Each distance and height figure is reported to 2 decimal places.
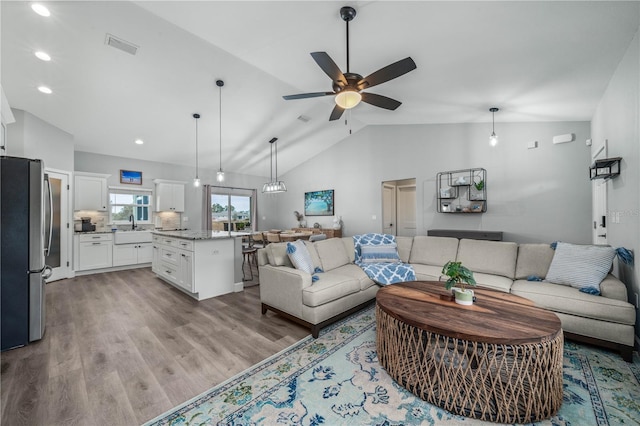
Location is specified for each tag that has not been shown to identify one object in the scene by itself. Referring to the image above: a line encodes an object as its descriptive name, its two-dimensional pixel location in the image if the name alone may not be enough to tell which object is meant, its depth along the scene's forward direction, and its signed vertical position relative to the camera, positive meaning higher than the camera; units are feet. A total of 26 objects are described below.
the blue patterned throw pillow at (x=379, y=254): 12.60 -1.98
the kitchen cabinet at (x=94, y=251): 16.85 -2.43
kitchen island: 12.09 -2.44
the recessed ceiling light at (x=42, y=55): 9.84 +6.34
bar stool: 15.74 -2.25
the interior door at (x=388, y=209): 21.63 +0.51
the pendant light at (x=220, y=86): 13.02 +6.83
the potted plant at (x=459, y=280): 6.80 -1.83
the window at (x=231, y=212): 26.01 +0.34
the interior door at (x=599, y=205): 10.57 +0.40
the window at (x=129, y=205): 19.72 +0.84
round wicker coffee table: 5.02 -3.10
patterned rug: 5.12 -4.10
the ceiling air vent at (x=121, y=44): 9.57 +6.70
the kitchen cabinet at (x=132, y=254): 18.29 -2.85
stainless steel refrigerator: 7.80 -1.13
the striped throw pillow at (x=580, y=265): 8.16 -1.75
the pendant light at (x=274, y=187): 18.65 +2.05
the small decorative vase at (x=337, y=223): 23.98 -0.79
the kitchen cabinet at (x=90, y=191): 17.16 +1.70
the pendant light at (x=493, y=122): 13.70 +5.61
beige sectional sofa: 7.27 -2.53
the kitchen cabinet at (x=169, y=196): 21.16 +1.62
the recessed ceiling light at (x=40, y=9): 8.09 +6.72
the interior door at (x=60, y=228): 15.29 -0.76
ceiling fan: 7.16 +4.16
